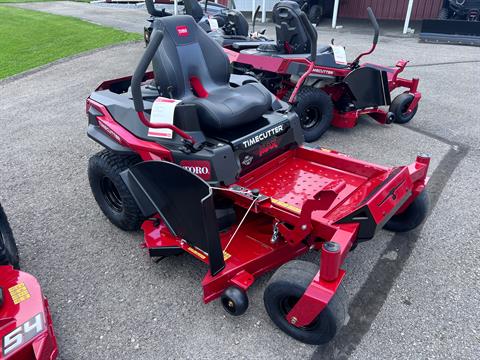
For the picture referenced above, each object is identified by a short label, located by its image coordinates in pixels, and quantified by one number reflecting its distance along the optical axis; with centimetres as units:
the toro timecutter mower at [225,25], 616
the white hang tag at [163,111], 272
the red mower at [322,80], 483
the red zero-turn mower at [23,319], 192
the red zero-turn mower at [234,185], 238
